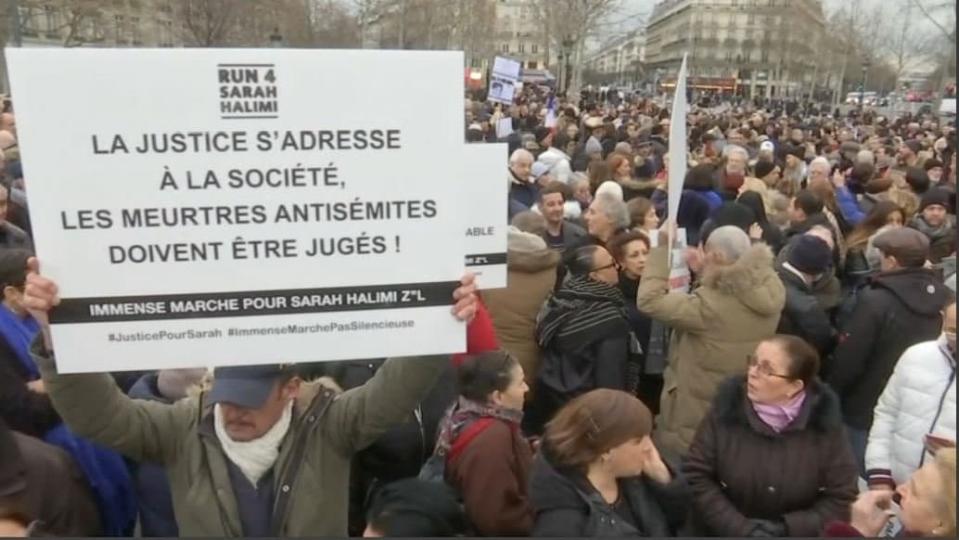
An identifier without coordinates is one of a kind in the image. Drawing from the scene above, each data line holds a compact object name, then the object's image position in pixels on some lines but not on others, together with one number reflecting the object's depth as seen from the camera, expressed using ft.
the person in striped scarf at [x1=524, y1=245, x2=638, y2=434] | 12.74
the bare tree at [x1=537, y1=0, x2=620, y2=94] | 114.73
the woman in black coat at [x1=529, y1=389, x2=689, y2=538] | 8.14
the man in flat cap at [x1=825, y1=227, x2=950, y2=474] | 13.53
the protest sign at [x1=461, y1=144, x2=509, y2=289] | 9.62
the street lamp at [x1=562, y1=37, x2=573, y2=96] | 93.49
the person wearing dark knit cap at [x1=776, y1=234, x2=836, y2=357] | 14.39
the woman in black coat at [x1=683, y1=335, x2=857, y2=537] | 9.41
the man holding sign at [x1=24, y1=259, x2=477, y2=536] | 7.06
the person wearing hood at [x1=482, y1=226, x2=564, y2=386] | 13.61
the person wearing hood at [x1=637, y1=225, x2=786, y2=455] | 11.94
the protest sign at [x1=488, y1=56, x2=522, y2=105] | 45.19
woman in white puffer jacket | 10.44
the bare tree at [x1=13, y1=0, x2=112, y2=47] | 99.09
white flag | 11.88
